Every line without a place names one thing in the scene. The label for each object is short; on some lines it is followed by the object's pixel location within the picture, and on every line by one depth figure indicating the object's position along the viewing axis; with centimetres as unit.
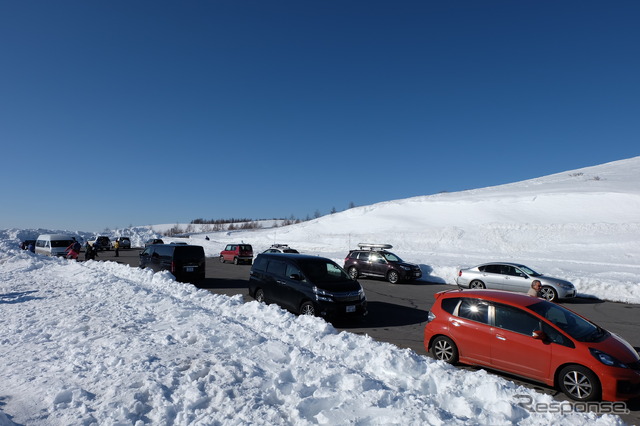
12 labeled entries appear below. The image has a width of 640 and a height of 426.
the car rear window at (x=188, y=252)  1580
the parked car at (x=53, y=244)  2711
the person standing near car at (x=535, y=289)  987
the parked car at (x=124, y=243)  4325
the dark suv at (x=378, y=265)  1864
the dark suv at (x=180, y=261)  1570
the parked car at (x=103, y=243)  4097
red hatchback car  546
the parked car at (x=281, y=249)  2710
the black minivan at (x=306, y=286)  952
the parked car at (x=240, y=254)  2775
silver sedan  1447
